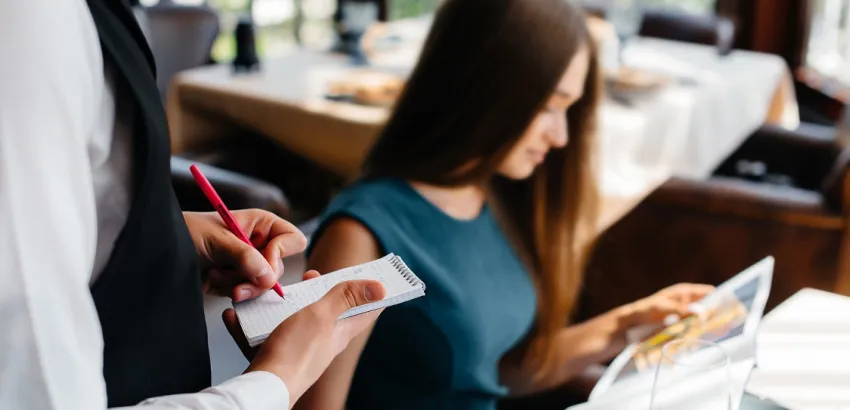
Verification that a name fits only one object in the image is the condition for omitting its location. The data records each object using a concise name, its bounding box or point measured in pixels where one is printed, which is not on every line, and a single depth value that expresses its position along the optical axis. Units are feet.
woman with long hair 3.38
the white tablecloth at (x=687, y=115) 6.88
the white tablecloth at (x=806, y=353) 2.92
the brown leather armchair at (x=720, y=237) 5.88
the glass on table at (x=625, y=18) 8.62
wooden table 6.77
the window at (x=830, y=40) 11.39
